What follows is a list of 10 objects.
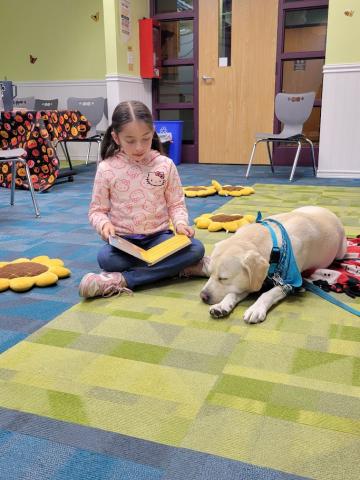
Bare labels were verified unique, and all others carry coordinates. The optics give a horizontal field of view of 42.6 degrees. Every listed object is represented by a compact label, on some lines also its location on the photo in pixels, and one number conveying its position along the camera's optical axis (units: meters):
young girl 1.79
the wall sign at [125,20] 5.23
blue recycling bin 5.58
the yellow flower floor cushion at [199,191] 3.74
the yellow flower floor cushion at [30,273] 1.85
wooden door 5.36
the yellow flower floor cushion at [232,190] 3.77
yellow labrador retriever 1.55
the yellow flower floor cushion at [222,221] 2.65
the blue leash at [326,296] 1.58
